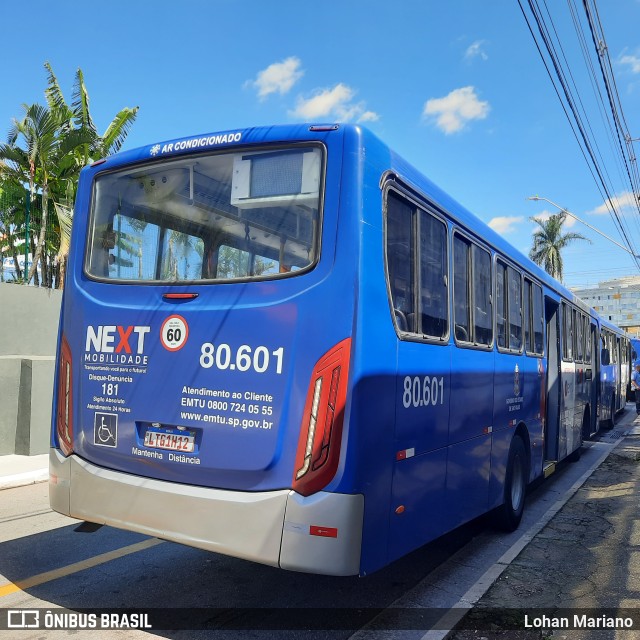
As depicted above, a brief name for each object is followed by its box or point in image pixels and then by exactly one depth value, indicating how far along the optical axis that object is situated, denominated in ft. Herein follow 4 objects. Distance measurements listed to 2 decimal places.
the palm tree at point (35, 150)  52.49
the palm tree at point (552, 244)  149.89
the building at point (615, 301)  321.32
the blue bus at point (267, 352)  11.49
